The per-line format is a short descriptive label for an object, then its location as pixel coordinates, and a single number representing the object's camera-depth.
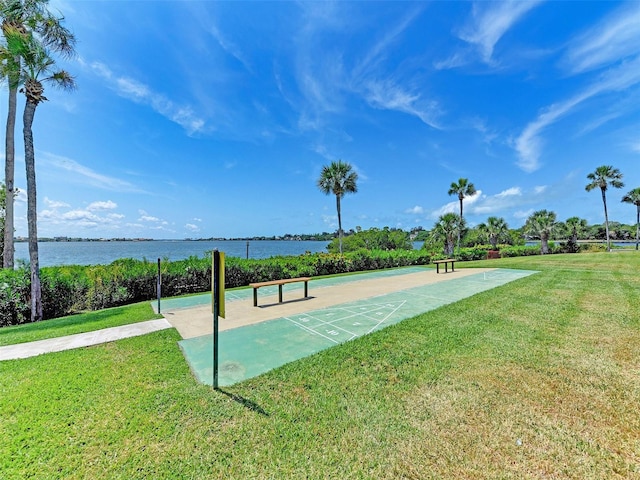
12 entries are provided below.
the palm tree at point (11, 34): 7.69
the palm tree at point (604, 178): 30.28
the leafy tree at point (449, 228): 27.88
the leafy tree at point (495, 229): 36.12
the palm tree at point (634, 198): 33.62
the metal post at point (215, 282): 2.93
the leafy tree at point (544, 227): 33.03
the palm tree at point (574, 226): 37.25
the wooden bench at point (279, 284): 7.48
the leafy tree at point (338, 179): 20.81
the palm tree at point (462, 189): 28.22
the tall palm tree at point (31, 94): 7.38
